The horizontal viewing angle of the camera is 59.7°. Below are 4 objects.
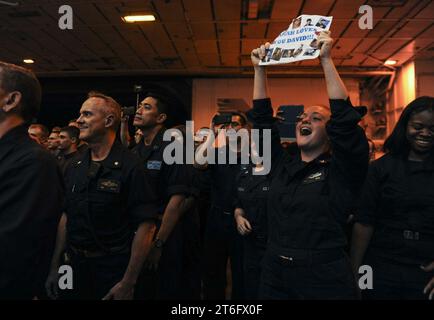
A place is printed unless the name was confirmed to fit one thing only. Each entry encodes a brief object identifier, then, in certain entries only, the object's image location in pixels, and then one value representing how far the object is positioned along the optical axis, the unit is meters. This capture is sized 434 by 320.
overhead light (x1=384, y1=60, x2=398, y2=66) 8.14
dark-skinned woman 1.77
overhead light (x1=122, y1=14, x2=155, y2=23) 6.02
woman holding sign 1.52
